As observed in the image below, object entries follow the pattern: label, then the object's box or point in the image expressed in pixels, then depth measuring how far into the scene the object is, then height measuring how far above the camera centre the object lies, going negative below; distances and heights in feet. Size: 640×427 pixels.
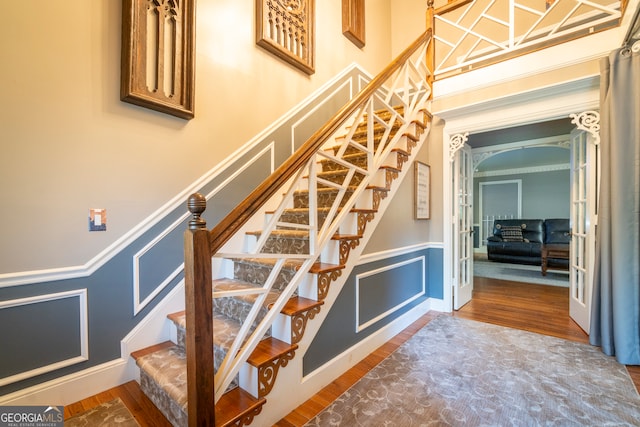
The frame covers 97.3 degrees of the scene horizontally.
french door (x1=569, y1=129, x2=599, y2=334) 8.39 -0.15
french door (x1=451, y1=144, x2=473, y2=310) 10.66 -0.38
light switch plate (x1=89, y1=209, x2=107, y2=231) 5.46 -0.10
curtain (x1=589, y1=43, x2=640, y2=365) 6.66 +0.27
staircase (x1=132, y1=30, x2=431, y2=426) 4.39 -1.29
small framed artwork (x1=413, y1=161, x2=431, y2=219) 9.66 +0.92
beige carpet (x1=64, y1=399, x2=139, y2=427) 4.71 -3.50
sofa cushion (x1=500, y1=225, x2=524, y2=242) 20.93 -1.25
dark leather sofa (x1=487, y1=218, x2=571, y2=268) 19.31 -1.63
